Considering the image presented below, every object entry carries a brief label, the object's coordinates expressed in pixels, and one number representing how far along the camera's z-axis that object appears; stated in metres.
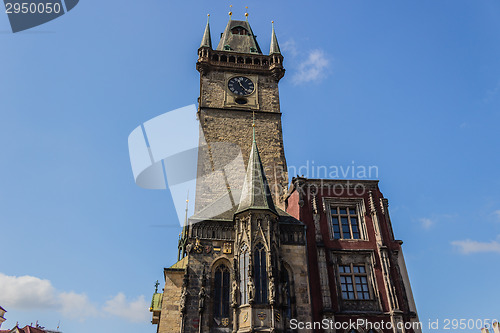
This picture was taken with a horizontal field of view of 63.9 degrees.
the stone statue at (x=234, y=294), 19.42
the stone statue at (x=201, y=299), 19.89
